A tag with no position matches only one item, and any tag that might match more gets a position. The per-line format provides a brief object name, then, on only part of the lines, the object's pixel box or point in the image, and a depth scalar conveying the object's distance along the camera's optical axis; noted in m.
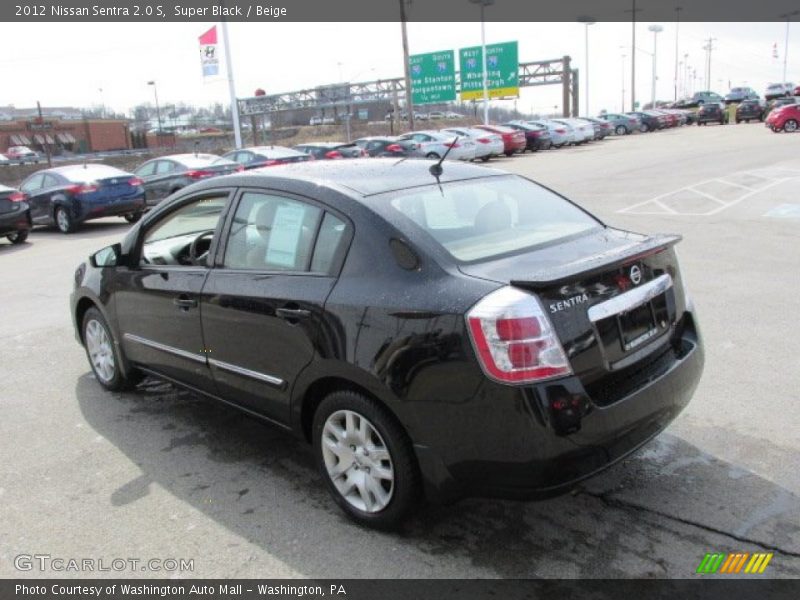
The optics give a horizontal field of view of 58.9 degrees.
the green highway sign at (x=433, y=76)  47.58
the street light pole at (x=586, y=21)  60.69
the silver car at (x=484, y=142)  29.92
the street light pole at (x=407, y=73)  38.28
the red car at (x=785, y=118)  32.66
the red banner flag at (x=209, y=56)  27.34
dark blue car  15.42
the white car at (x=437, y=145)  27.02
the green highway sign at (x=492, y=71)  47.28
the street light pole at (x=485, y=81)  44.81
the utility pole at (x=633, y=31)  62.22
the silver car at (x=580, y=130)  38.06
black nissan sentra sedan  2.83
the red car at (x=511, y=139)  32.78
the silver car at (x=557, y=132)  36.56
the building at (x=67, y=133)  73.19
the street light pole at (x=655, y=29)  71.65
